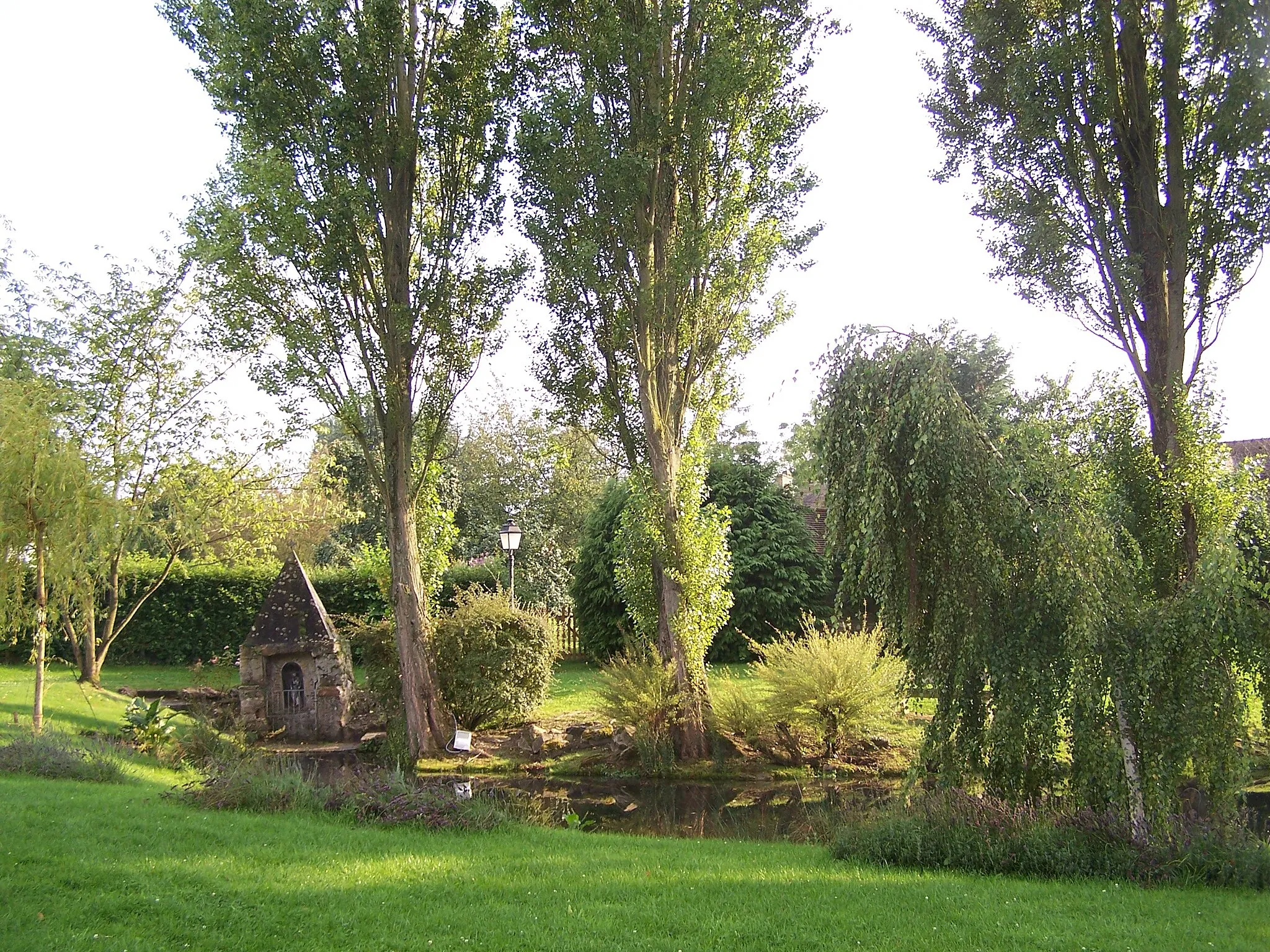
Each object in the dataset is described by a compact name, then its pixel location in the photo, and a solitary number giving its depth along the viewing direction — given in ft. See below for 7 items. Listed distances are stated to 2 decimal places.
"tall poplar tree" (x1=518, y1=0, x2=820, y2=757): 40.09
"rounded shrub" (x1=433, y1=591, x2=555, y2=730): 47.57
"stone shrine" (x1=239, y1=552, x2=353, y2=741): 48.47
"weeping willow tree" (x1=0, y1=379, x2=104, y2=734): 34.01
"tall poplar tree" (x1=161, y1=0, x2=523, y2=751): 39.78
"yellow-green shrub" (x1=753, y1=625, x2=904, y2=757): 40.22
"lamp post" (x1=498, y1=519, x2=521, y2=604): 59.47
